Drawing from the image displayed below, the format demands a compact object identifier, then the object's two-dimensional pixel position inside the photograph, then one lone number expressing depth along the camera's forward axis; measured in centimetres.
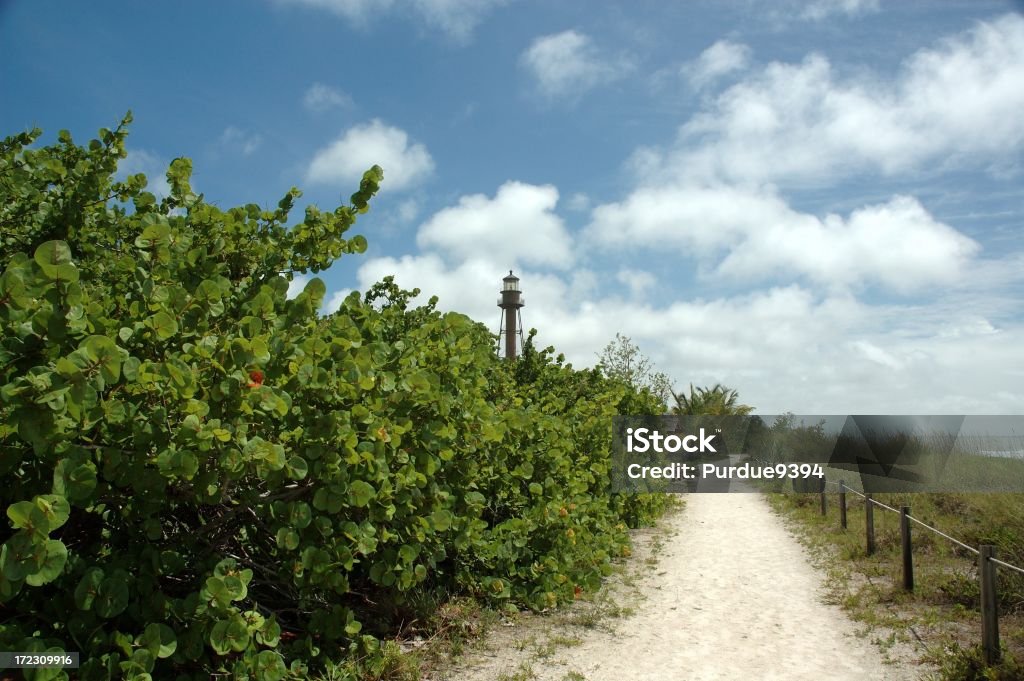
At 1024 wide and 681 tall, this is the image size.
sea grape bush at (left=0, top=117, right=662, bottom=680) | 268
